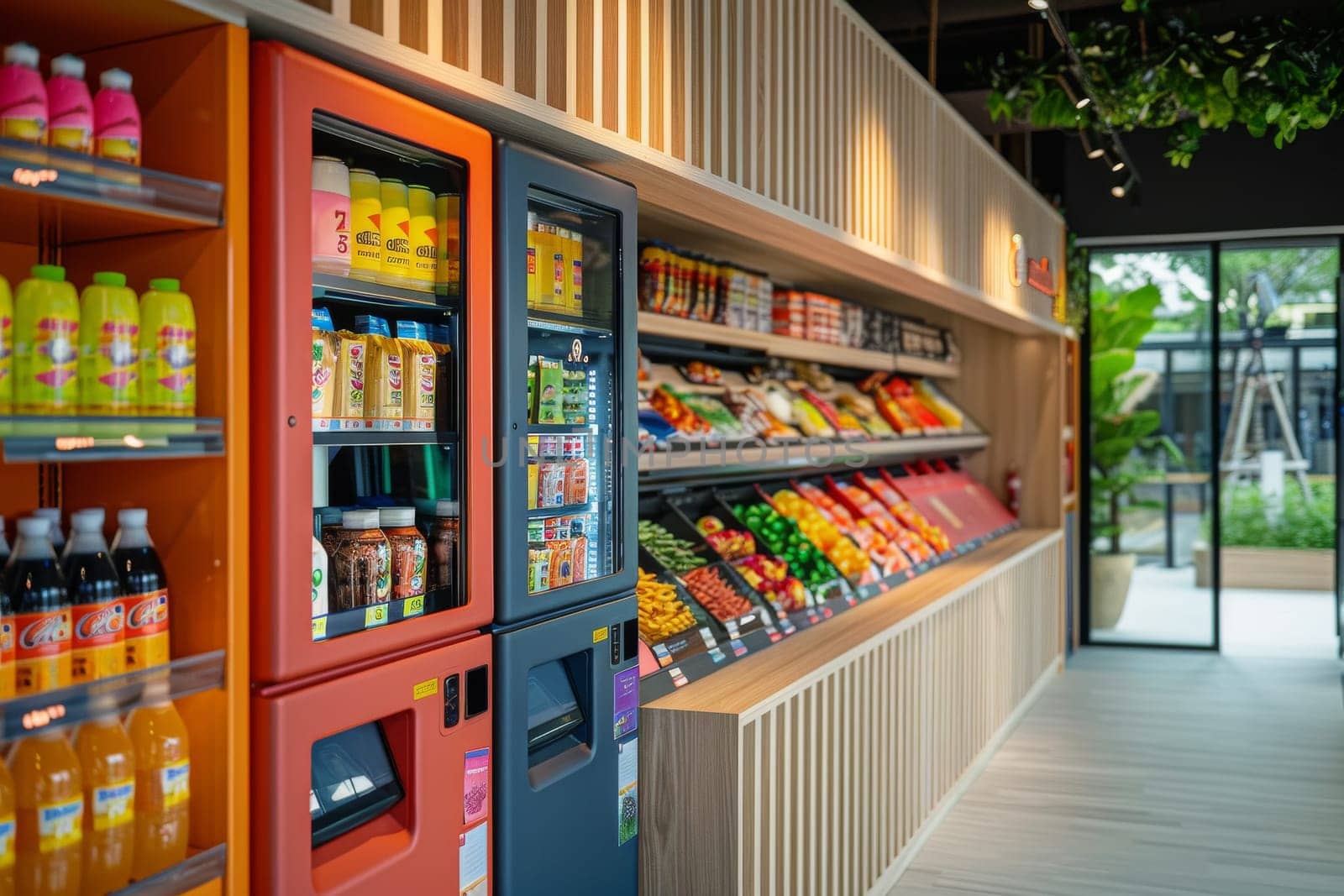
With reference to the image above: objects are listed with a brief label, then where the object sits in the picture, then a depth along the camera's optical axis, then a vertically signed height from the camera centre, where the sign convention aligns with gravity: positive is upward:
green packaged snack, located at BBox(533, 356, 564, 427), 2.56 +0.10
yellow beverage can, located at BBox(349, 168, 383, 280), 2.09 +0.37
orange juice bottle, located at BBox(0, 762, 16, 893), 1.53 -0.49
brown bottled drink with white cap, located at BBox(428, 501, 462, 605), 2.24 -0.20
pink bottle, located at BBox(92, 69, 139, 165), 1.64 +0.43
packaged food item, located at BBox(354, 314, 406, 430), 2.11 +0.10
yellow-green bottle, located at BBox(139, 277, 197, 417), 1.69 +0.12
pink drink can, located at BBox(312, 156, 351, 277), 1.98 +0.36
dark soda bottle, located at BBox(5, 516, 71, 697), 1.56 -0.23
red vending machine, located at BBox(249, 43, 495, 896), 1.78 -0.08
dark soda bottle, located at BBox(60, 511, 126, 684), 1.62 -0.23
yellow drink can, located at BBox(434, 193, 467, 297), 2.21 +0.35
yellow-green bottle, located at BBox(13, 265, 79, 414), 1.57 +0.12
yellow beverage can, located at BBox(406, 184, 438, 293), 2.19 +0.36
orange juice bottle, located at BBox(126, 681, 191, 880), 1.69 -0.49
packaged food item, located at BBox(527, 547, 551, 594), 2.48 -0.27
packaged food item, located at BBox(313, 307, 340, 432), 1.98 +0.11
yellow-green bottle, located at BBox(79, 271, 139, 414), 1.63 +0.12
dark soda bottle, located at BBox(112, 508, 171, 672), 1.68 -0.21
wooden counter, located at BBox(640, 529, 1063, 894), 2.86 -0.89
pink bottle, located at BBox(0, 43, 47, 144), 1.52 +0.42
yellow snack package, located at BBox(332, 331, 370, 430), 2.04 +0.10
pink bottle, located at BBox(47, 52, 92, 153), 1.59 +0.43
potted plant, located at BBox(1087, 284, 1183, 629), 8.41 +0.04
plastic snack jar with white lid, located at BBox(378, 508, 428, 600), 2.15 -0.20
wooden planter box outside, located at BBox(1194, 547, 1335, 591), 9.63 -1.03
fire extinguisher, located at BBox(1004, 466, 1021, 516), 7.63 -0.32
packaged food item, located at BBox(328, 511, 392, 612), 2.05 -0.22
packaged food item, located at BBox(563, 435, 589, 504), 2.64 -0.08
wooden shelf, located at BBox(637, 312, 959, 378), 3.64 +0.35
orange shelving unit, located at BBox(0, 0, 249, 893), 1.68 +0.16
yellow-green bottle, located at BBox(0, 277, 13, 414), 1.55 +0.11
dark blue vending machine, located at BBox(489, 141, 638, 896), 2.33 -0.20
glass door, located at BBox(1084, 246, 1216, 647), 8.37 -0.09
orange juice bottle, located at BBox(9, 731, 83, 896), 1.56 -0.49
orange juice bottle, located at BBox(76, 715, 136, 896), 1.62 -0.49
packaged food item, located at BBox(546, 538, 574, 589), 2.56 -0.27
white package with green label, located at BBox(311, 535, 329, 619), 1.93 -0.23
